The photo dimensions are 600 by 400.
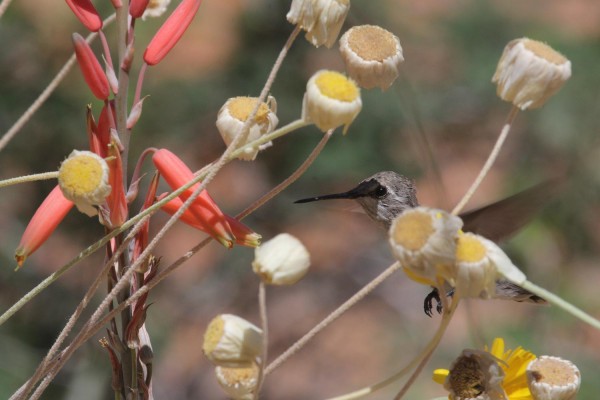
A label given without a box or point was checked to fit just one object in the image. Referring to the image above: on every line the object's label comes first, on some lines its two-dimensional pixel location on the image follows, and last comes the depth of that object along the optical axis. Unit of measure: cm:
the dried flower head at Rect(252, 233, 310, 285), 258
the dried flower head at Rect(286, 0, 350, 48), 264
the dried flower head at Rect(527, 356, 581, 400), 262
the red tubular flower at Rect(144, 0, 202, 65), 265
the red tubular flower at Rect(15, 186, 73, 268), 263
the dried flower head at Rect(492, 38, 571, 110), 262
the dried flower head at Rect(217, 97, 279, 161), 265
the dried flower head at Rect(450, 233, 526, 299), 258
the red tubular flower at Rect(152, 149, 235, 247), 264
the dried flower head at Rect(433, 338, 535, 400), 261
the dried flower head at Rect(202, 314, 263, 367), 258
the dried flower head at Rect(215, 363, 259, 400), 259
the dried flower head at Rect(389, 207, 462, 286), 258
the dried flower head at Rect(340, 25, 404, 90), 263
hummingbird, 281
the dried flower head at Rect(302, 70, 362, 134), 260
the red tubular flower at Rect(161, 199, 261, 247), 264
